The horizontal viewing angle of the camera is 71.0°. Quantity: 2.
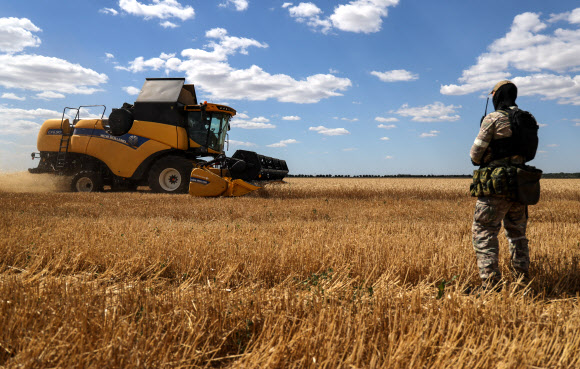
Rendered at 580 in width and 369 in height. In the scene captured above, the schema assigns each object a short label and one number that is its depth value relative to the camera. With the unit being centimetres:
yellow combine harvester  1454
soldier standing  383
